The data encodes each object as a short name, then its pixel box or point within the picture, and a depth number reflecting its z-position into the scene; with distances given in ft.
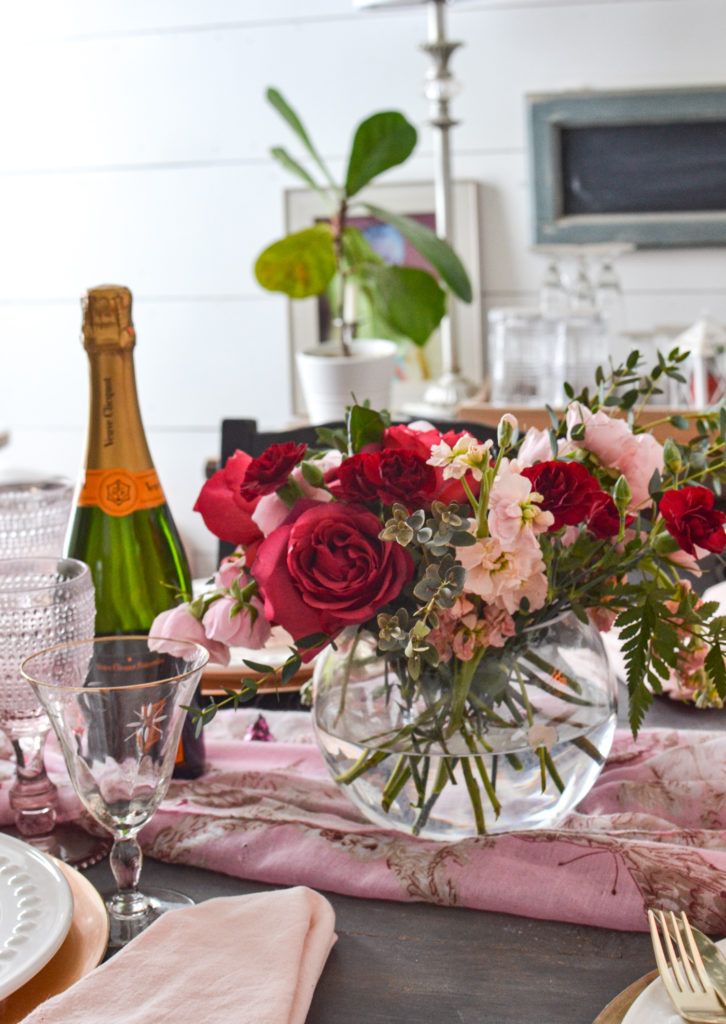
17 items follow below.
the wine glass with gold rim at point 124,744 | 1.87
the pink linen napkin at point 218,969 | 1.59
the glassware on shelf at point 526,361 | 6.95
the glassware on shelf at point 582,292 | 7.82
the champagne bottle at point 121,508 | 2.60
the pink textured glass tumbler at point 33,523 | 2.98
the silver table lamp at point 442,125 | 7.43
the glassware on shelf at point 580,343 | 6.77
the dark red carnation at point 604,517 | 1.81
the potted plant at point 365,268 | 5.98
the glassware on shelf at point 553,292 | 8.26
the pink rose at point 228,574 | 2.01
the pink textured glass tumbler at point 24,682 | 2.21
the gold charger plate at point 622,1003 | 1.61
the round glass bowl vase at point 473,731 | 2.03
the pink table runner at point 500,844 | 1.98
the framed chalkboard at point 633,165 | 8.17
